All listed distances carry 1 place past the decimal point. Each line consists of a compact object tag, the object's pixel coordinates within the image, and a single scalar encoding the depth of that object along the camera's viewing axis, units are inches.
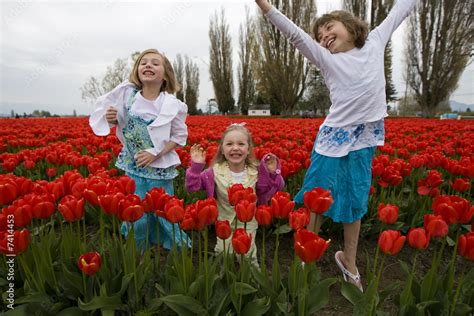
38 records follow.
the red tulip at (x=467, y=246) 55.1
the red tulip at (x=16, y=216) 57.9
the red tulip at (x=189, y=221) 59.1
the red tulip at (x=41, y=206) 62.2
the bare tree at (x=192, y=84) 1765.5
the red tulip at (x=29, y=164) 136.0
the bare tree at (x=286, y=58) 940.0
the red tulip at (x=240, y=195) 65.6
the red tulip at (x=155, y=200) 64.5
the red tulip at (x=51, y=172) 119.2
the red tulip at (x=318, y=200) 61.4
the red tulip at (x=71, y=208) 61.9
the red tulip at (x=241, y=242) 56.4
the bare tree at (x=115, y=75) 1638.8
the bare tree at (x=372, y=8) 856.3
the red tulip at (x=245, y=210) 62.2
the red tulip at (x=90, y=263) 56.9
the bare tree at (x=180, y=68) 1749.3
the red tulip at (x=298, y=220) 59.3
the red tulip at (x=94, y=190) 65.4
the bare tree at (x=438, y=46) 833.5
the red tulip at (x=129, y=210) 60.9
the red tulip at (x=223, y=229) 60.2
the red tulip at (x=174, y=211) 59.1
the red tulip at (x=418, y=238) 55.9
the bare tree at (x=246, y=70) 1308.1
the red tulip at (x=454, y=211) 61.4
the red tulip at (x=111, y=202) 61.6
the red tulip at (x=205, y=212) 58.6
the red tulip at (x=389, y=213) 66.3
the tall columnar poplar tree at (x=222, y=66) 1350.9
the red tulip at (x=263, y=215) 63.3
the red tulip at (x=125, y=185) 69.4
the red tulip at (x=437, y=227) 57.9
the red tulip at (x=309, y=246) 50.5
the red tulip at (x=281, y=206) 65.2
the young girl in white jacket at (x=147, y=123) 95.2
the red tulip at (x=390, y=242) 54.6
